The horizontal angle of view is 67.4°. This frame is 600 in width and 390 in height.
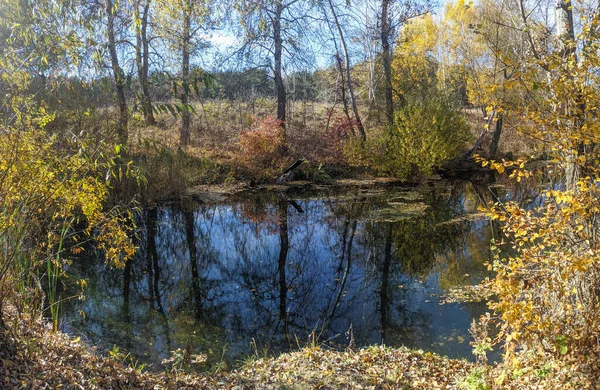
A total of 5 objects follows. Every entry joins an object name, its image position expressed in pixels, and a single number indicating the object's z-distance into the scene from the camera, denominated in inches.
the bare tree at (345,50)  705.8
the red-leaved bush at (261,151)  672.4
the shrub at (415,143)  621.9
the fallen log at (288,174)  674.3
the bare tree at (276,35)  654.3
